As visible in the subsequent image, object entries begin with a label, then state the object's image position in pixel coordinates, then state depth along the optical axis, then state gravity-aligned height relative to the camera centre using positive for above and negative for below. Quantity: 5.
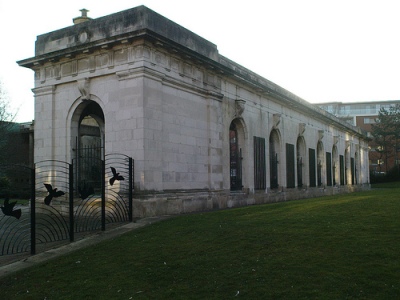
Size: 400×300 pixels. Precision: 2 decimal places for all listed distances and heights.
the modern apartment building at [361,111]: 79.98 +12.32
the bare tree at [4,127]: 30.17 +3.93
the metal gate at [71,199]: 9.89 -0.64
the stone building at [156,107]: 13.75 +2.66
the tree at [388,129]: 59.28 +6.24
